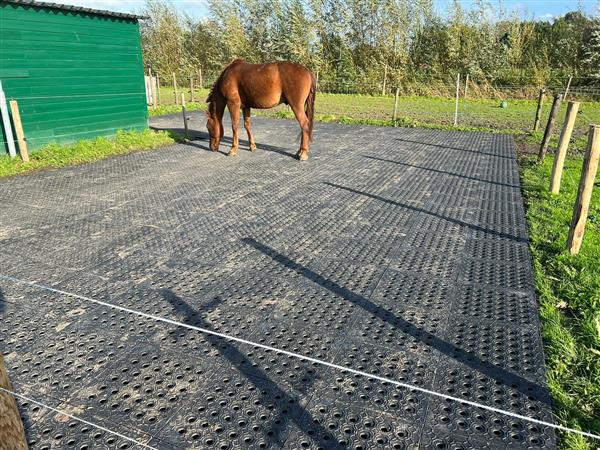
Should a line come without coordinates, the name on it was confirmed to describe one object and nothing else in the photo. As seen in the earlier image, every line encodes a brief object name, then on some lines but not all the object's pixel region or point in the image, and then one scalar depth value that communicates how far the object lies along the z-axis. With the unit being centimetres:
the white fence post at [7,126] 728
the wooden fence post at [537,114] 1072
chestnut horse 788
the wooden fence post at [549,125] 750
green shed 758
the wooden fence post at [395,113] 1268
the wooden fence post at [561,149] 551
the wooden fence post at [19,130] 723
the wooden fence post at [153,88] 1543
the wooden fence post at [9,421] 130
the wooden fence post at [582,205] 363
